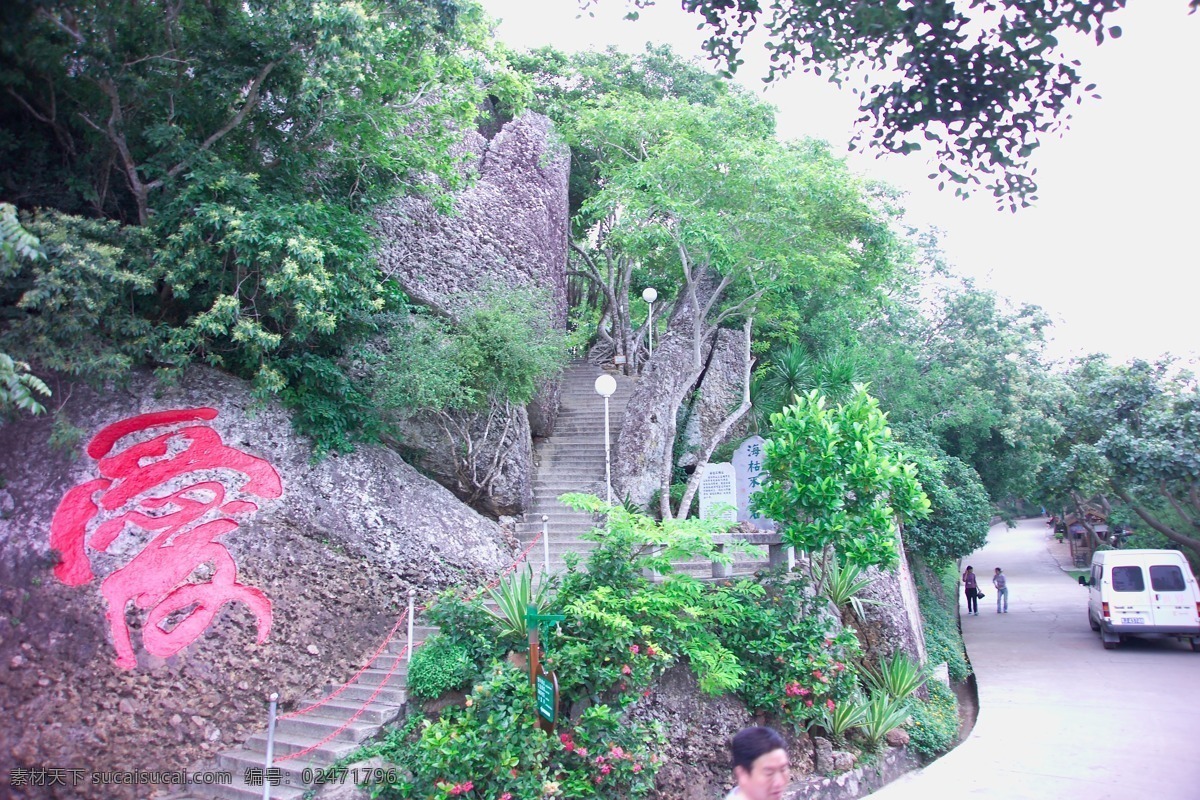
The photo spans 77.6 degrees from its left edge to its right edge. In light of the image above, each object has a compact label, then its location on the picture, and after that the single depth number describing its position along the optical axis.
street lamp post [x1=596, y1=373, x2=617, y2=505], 11.99
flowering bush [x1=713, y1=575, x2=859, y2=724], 8.10
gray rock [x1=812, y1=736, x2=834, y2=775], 7.93
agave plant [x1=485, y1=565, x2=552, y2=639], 7.68
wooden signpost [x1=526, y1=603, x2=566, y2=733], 6.46
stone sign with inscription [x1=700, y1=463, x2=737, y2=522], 11.27
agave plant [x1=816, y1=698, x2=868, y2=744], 8.28
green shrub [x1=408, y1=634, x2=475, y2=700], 7.46
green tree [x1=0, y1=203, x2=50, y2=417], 4.88
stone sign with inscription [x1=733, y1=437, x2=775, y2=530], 11.30
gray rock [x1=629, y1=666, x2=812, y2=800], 7.45
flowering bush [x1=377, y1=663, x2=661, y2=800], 6.32
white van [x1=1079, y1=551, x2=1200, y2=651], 12.80
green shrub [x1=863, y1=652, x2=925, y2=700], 9.51
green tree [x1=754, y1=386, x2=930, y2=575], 8.46
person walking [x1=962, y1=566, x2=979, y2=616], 18.69
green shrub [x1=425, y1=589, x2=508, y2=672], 7.69
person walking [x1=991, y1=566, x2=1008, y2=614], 18.69
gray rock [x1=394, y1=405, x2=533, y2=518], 12.12
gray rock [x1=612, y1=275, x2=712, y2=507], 13.97
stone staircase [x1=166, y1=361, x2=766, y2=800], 6.89
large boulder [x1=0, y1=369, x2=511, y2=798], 7.15
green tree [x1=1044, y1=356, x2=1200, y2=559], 14.16
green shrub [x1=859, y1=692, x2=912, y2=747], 8.51
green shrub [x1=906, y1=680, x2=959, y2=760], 8.98
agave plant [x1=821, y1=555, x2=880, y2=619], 9.99
